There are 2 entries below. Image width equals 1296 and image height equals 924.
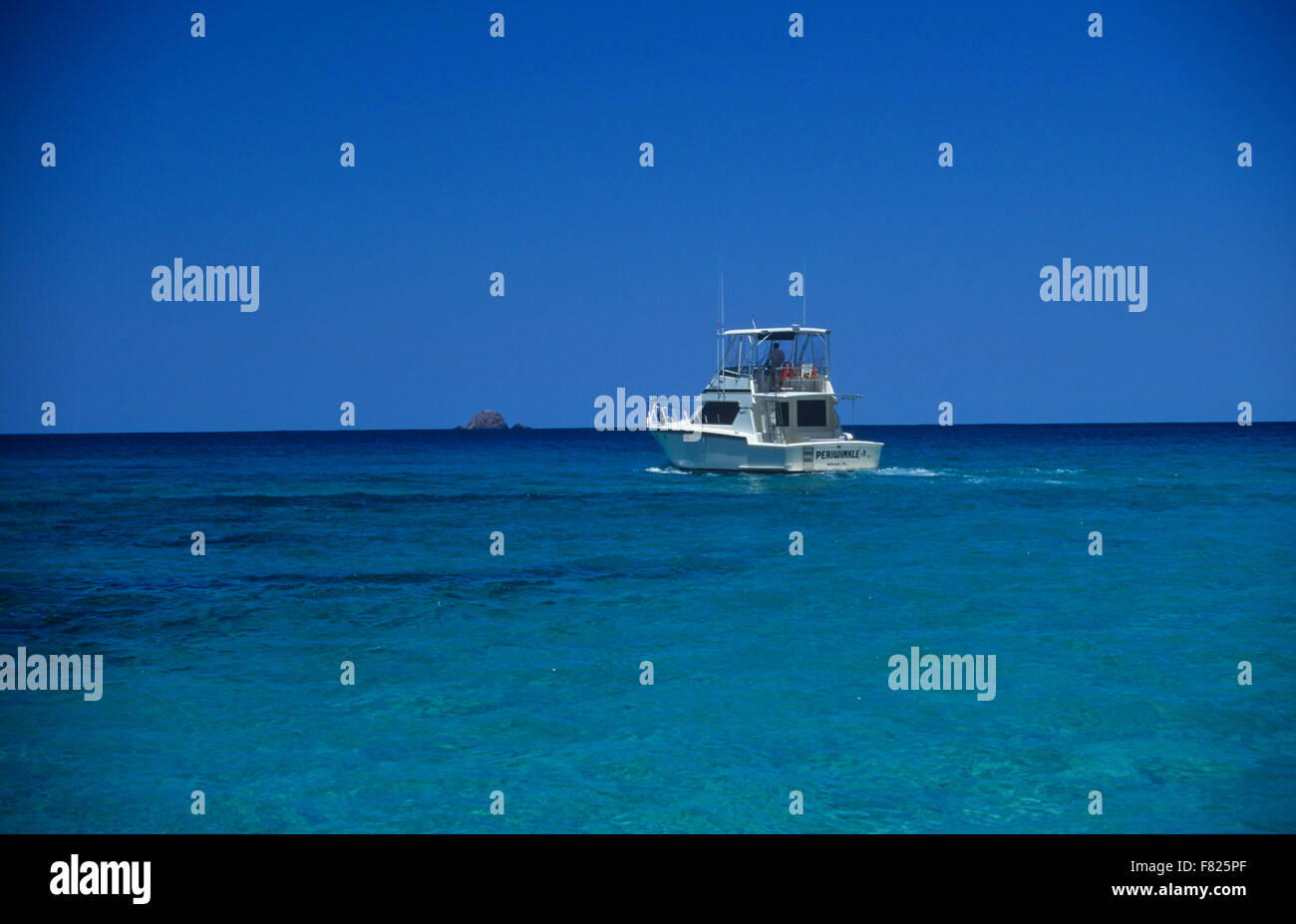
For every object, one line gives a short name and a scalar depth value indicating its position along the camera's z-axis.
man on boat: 46.62
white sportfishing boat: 45.00
